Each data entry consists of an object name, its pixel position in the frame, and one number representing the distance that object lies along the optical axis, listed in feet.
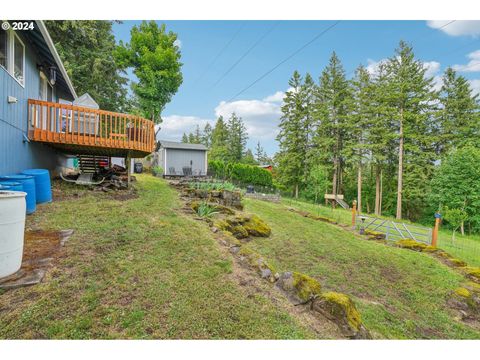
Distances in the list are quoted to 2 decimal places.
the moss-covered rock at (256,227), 19.60
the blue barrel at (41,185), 15.43
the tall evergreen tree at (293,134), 75.41
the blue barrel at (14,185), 11.38
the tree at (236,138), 116.67
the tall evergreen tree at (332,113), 68.39
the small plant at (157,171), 54.85
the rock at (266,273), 9.90
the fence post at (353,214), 31.63
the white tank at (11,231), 6.67
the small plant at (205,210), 18.20
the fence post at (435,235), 25.17
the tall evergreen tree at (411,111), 54.90
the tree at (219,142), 112.16
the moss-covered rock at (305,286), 8.78
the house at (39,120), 15.17
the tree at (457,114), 55.42
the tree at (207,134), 148.90
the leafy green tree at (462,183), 49.70
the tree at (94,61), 39.60
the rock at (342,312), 7.39
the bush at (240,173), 66.70
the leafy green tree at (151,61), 52.75
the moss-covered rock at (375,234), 27.49
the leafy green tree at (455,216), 29.55
